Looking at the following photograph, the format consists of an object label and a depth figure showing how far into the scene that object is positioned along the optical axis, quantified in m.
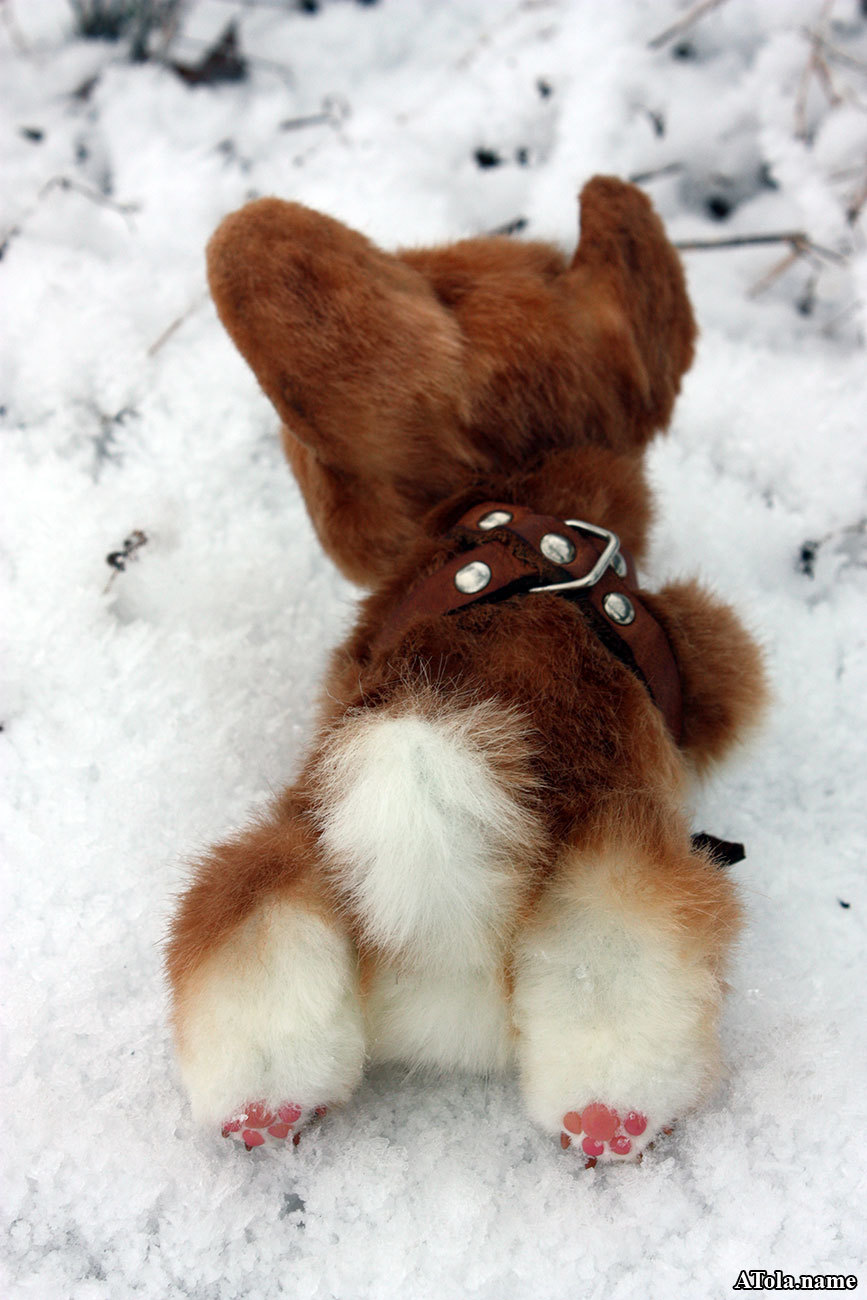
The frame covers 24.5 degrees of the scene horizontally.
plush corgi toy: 0.41
